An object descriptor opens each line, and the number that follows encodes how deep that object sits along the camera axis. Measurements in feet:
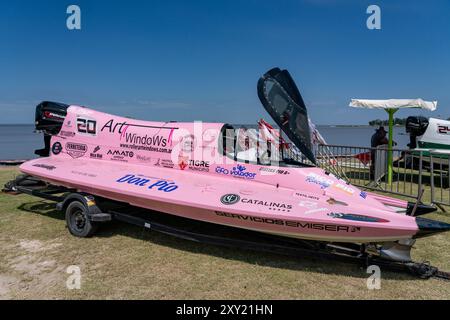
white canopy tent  31.99
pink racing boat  12.30
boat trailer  13.11
